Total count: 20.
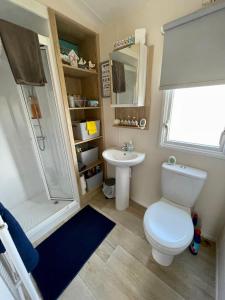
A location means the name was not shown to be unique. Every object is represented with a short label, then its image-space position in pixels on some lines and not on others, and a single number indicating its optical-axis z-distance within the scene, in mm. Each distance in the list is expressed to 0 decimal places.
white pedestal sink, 1551
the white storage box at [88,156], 1860
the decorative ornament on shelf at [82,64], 1521
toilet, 974
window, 1132
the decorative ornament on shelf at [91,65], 1624
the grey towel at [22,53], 983
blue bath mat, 1105
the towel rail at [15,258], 603
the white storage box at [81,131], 1695
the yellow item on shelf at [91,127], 1742
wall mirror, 1298
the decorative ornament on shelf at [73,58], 1420
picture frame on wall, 1606
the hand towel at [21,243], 717
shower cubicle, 1508
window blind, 884
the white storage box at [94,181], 1968
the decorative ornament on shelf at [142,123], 1484
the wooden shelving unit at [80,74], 1302
